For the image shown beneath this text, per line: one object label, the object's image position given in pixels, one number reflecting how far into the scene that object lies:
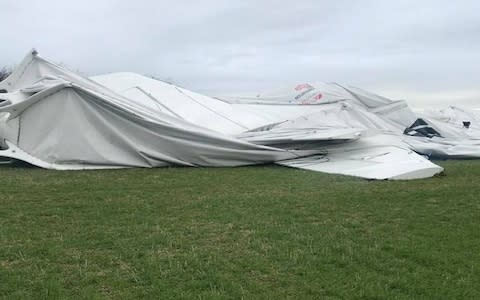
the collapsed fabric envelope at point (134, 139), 9.38
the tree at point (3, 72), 30.97
